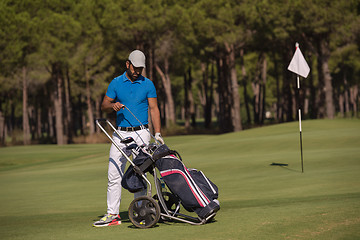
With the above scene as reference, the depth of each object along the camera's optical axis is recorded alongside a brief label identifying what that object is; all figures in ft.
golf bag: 48.60
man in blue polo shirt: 53.47
